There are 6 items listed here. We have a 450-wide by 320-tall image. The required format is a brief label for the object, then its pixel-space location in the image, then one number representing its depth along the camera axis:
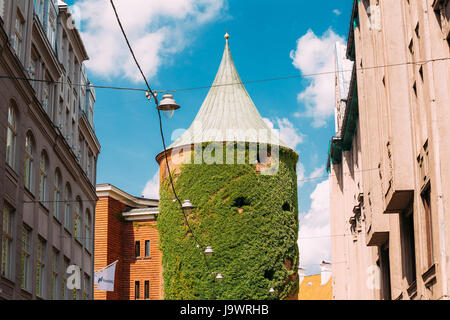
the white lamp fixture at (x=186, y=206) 33.31
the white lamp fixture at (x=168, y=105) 19.11
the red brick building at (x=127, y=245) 46.75
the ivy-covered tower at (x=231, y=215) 40.97
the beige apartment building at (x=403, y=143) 14.84
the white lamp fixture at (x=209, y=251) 39.09
